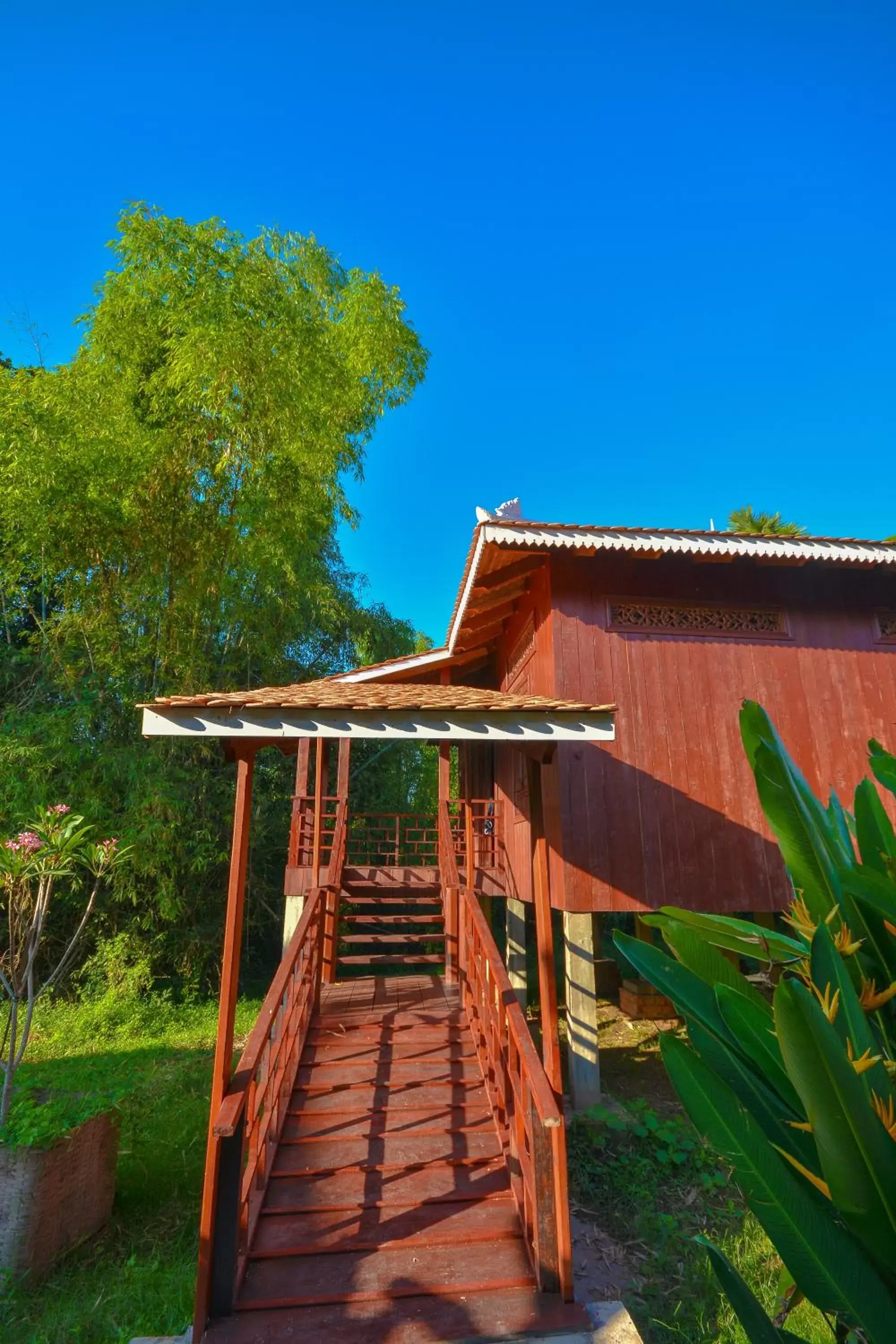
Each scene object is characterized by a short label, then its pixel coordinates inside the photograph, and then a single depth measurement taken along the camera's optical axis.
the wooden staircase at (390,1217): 2.58
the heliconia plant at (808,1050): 0.75
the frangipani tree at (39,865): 4.67
